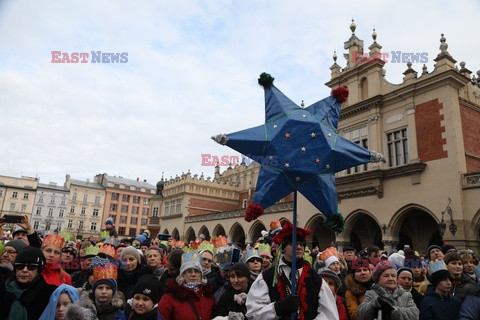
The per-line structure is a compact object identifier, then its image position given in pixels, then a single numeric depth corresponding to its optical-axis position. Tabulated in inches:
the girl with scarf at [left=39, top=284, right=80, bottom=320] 122.6
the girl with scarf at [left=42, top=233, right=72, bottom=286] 159.5
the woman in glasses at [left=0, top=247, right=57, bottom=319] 121.6
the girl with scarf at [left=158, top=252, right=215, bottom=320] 135.1
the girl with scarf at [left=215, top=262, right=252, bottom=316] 145.2
